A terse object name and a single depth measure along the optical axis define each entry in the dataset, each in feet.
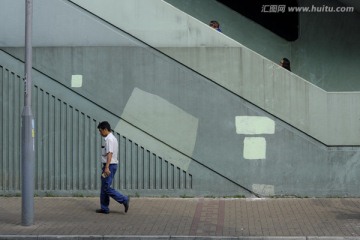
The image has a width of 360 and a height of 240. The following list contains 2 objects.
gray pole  34.24
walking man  37.04
